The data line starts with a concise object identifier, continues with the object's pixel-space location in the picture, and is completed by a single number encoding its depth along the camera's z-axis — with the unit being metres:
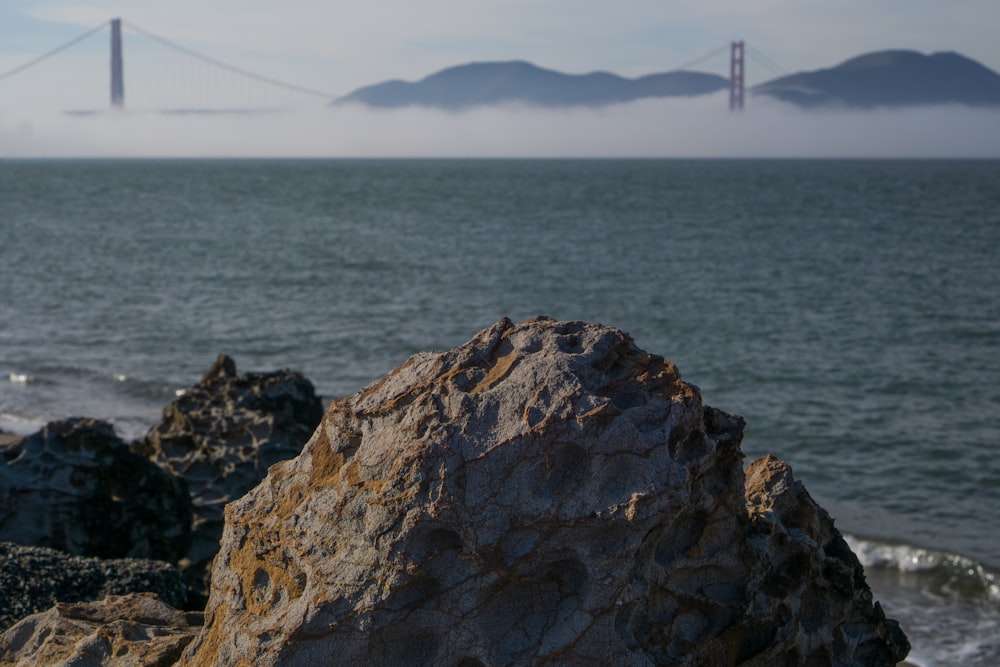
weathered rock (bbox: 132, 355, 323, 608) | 6.64
